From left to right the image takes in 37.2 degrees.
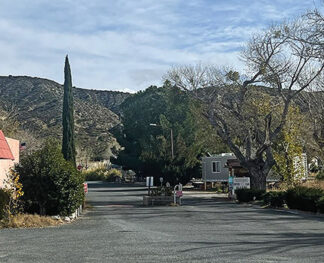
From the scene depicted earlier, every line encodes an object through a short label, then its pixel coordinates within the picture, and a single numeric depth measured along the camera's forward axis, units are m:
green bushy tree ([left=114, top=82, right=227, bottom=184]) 52.47
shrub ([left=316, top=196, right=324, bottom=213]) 20.84
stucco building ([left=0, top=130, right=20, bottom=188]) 22.75
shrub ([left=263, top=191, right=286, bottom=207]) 25.56
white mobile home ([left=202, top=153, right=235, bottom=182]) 51.19
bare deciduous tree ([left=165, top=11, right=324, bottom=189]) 30.81
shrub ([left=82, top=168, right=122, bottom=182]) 83.55
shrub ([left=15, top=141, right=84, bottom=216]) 19.80
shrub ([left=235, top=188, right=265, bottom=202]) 29.30
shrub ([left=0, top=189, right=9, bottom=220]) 17.47
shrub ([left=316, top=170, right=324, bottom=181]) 43.74
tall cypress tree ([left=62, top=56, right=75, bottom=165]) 29.33
